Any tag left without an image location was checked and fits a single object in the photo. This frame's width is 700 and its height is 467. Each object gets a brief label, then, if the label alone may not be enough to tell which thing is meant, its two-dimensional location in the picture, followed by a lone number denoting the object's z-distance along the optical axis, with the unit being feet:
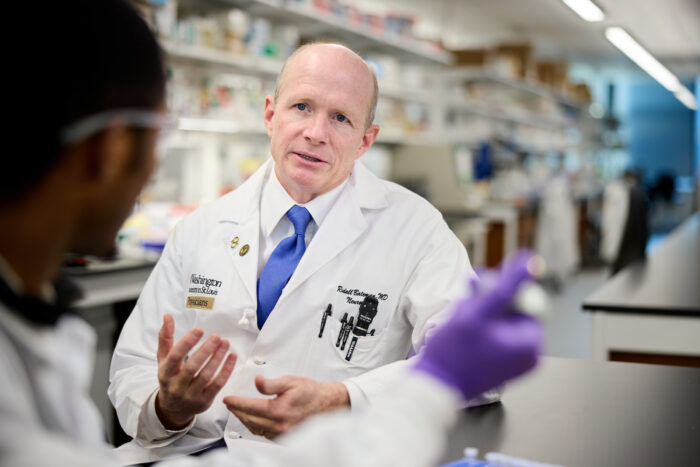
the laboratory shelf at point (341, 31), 14.29
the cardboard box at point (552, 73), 32.58
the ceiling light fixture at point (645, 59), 22.98
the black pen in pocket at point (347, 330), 5.25
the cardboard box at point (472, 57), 24.68
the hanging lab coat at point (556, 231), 25.77
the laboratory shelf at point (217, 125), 12.94
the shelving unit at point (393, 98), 13.62
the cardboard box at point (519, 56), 28.76
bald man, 5.03
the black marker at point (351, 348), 5.23
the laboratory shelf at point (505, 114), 24.48
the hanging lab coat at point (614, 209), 26.71
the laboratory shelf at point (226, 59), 12.35
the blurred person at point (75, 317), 2.27
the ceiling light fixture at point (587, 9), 16.71
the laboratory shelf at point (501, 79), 24.58
